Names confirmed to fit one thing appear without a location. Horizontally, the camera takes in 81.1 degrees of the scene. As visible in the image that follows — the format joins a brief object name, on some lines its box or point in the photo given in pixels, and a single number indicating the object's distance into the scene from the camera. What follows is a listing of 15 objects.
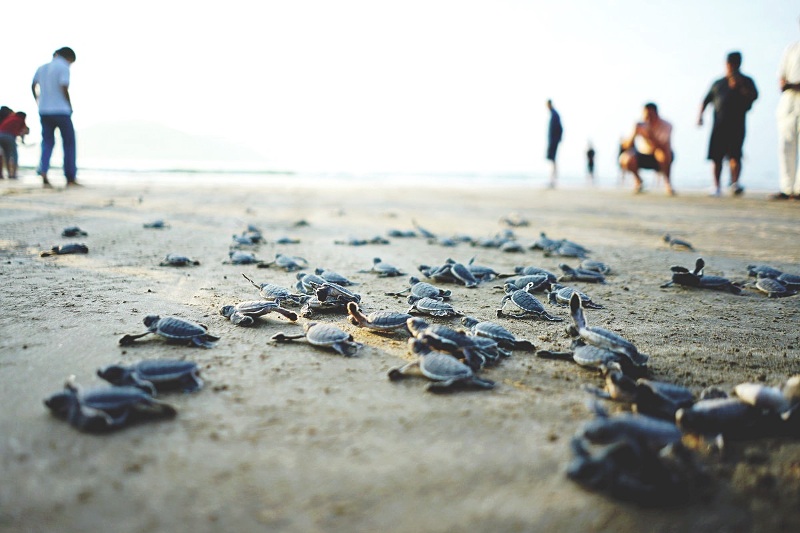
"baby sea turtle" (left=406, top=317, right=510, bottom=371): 2.02
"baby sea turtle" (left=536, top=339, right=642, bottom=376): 1.99
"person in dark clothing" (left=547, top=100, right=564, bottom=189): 14.20
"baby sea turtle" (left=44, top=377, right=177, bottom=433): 1.47
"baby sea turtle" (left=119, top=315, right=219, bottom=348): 2.18
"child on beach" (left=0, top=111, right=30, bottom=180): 10.80
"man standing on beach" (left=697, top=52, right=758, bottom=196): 8.95
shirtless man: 10.81
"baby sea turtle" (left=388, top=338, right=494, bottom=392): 1.82
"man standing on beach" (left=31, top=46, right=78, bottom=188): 8.52
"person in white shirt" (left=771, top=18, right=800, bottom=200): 7.68
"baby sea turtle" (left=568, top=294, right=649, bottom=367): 2.06
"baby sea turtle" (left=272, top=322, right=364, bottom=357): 2.17
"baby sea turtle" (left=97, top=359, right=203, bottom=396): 1.67
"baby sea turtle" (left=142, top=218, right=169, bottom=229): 5.84
